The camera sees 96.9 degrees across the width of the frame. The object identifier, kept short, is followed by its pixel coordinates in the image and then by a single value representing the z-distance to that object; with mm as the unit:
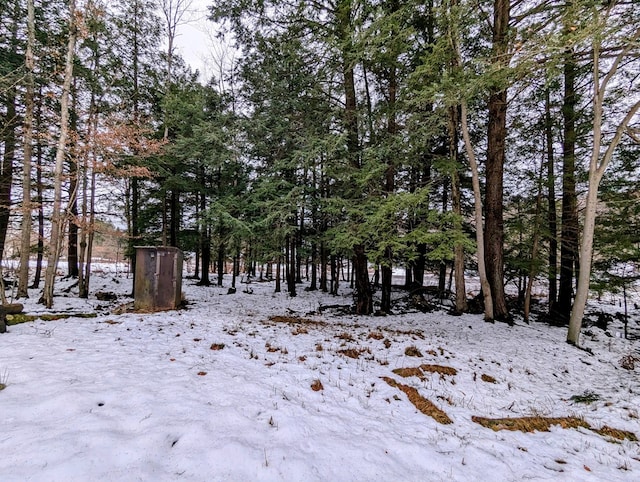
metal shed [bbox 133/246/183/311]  7875
